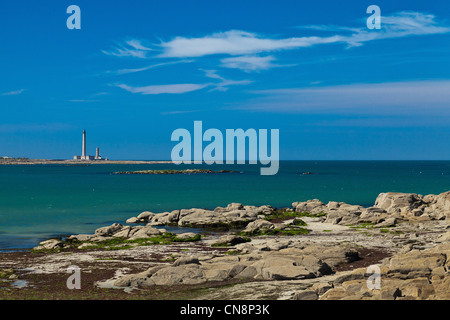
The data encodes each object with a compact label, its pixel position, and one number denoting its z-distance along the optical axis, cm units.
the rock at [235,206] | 6256
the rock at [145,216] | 5719
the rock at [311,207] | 6354
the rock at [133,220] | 5634
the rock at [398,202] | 5775
